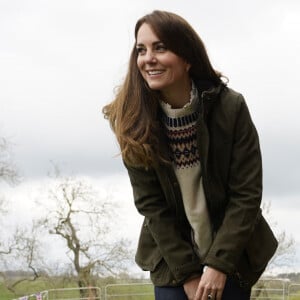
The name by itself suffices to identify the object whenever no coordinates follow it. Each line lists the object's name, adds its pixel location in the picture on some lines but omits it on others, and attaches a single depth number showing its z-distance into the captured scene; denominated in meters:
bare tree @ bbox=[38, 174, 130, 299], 16.47
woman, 2.24
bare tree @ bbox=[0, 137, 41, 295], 16.30
